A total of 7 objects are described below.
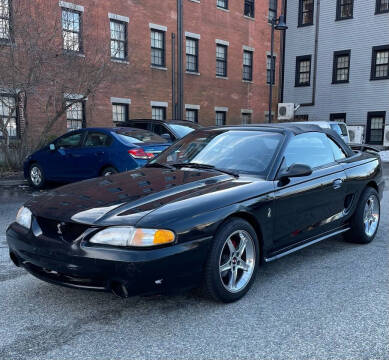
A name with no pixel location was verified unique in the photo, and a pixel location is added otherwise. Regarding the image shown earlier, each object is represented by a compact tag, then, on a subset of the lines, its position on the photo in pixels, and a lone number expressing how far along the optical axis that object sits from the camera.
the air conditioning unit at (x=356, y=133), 23.80
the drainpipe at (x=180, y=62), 21.20
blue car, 8.70
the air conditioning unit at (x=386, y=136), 23.69
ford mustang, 2.89
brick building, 16.31
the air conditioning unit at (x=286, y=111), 23.70
